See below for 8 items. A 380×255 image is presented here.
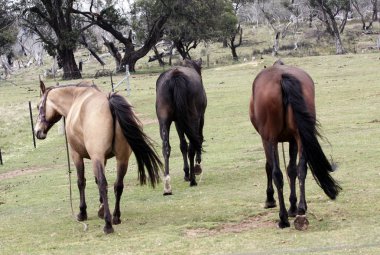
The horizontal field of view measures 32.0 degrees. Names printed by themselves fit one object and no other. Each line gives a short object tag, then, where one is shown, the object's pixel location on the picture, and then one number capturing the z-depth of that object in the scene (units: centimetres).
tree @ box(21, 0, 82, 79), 5700
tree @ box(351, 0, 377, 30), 7902
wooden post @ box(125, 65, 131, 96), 3584
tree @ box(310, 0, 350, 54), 6800
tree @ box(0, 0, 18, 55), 5859
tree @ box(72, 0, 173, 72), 6041
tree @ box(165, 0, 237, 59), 5838
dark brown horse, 1182
